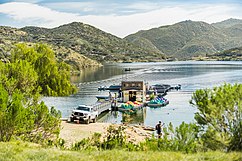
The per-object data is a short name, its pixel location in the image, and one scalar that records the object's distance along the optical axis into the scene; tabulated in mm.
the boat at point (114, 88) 93344
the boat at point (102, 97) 71688
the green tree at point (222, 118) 16250
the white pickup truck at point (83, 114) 41778
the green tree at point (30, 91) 17997
